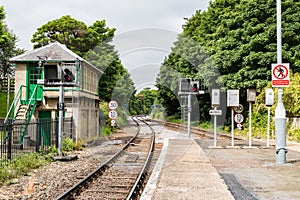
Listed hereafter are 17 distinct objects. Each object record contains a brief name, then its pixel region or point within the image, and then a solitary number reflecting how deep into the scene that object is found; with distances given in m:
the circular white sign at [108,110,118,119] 19.17
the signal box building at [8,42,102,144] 18.42
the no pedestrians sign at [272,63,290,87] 11.08
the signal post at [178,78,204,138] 21.38
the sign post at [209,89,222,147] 16.89
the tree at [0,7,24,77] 48.28
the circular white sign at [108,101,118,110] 19.08
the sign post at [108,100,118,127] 19.08
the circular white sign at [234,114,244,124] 18.55
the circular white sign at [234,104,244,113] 18.08
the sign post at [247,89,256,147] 16.56
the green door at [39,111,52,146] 15.42
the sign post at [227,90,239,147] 16.00
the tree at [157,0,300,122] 24.36
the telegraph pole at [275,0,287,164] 11.04
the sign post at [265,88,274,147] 14.84
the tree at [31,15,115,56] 34.09
